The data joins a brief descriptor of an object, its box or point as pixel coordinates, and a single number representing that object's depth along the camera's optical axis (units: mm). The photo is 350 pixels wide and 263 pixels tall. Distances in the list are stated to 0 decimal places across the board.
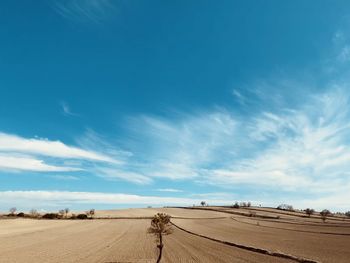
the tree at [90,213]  168812
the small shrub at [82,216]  158575
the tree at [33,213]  166888
